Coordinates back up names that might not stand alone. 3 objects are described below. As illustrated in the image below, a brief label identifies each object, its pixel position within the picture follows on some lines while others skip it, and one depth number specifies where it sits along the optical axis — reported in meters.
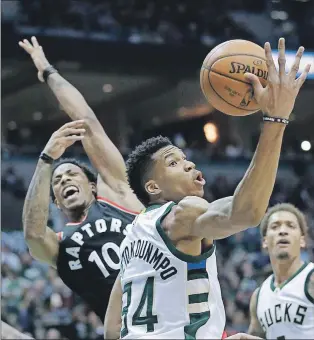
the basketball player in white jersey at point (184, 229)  3.08
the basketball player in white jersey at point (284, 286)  5.87
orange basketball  3.54
